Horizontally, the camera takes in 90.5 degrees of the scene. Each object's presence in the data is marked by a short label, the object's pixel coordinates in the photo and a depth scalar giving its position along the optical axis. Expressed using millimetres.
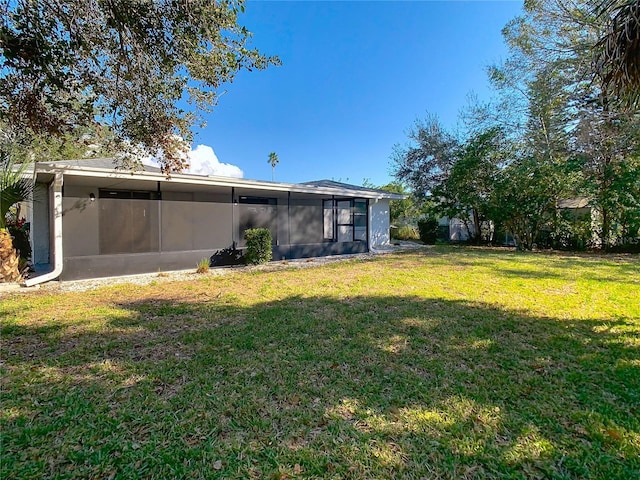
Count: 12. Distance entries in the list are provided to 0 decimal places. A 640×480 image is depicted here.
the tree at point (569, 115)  11500
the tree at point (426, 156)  17931
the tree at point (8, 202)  7008
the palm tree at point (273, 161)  50188
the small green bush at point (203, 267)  9188
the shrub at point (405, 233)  21719
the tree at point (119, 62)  4121
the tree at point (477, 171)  14805
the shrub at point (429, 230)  18750
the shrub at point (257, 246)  10562
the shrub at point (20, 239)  8948
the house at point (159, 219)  7852
